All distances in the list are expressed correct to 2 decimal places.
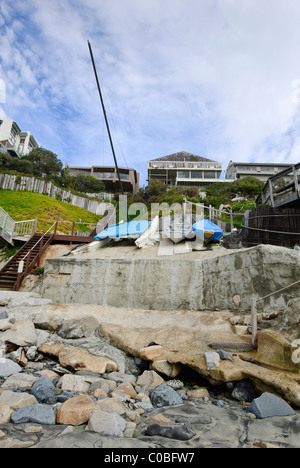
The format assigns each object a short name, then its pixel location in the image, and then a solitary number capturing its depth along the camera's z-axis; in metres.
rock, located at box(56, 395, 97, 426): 2.35
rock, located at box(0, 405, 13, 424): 2.31
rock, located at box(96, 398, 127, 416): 2.62
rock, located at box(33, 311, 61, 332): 5.58
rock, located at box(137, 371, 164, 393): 3.54
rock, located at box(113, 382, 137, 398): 3.27
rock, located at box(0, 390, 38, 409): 2.55
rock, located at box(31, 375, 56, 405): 2.88
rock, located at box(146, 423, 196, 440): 2.11
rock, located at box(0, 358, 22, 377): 3.80
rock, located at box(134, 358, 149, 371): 4.32
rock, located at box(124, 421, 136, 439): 2.15
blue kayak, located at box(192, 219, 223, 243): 7.75
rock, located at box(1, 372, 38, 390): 3.25
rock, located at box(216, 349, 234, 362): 3.56
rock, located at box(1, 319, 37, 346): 4.82
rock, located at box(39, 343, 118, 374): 4.15
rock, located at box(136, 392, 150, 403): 3.14
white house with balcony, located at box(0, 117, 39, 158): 41.89
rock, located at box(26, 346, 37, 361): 4.58
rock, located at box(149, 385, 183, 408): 3.09
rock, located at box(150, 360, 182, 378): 3.86
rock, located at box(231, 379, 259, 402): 3.17
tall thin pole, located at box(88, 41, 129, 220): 13.80
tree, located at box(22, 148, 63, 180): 33.35
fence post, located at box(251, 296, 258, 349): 3.66
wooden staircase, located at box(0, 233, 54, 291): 11.45
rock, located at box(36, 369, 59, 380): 3.85
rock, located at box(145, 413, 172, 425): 2.48
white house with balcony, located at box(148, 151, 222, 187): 42.59
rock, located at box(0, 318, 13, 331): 5.32
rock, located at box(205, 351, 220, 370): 3.46
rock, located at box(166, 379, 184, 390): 3.67
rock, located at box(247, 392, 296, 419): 2.58
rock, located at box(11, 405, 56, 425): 2.33
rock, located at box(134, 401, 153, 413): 2.89
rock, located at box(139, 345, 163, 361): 4.14
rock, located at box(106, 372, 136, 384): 3.76
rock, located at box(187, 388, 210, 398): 3.38
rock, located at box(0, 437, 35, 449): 1.83
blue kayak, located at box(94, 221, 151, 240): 9.32
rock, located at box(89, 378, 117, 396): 3.31
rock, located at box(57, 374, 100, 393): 3.33
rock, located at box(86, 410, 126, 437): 2.13
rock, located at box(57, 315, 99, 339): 5.17
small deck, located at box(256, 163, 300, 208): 9.09
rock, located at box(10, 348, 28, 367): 4.27
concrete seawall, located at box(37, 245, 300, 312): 4.97
